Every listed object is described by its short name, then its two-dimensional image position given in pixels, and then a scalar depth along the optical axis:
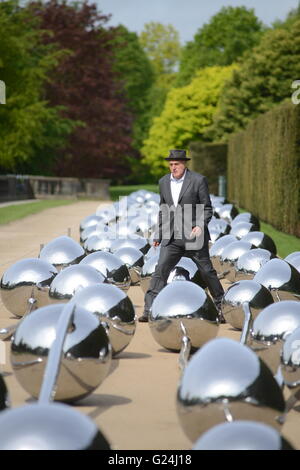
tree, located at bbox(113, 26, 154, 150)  98.56
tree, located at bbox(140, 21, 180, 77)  111.81
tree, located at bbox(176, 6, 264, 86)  84.94
